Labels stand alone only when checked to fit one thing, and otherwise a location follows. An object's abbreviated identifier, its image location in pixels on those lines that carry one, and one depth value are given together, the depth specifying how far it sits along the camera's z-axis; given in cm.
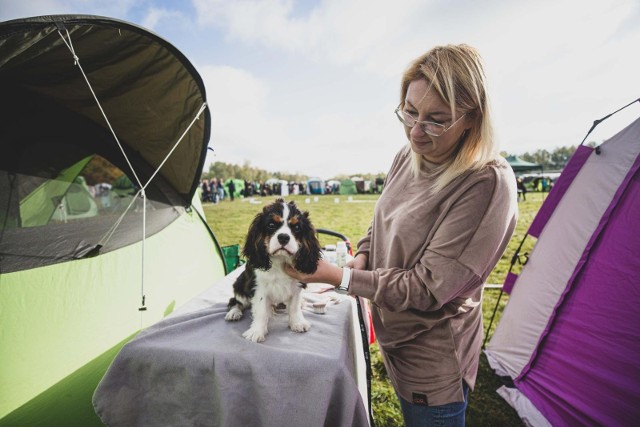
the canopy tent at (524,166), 2553
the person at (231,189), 2949
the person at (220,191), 2748
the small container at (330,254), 283
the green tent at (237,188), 3111
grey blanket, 124
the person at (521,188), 1969
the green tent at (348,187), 3969
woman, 116
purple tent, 196
